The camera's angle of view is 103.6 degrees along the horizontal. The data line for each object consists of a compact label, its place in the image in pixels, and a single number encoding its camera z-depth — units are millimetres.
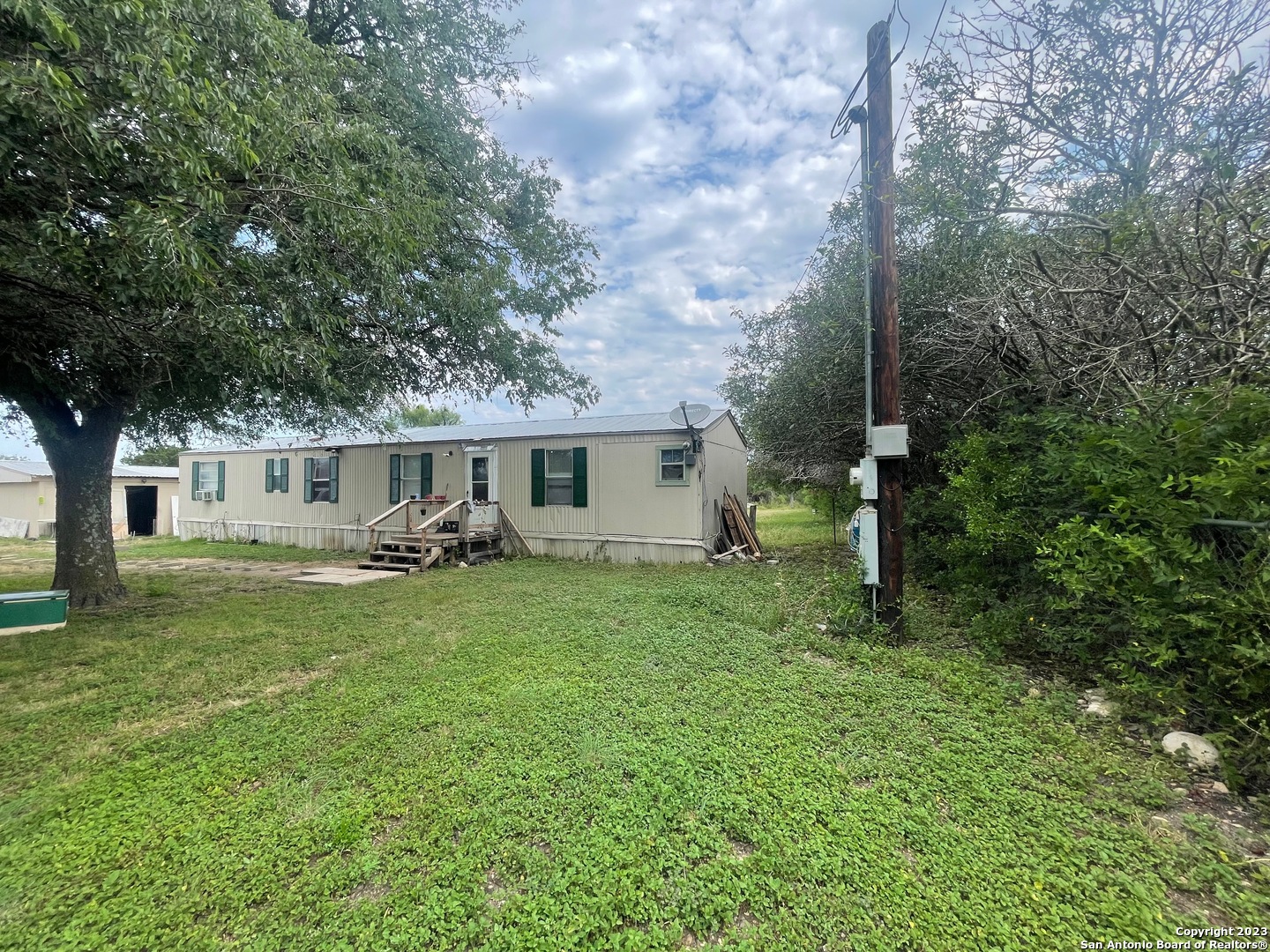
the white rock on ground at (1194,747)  2566
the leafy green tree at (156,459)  25178
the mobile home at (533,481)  9664
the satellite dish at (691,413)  8992
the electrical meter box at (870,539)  4359
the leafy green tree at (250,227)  2691
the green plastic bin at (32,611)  5141
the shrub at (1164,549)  2402
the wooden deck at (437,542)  9320
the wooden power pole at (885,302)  4188
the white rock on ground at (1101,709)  3089
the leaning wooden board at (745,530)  10141
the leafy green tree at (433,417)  32531
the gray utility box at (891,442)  4137
